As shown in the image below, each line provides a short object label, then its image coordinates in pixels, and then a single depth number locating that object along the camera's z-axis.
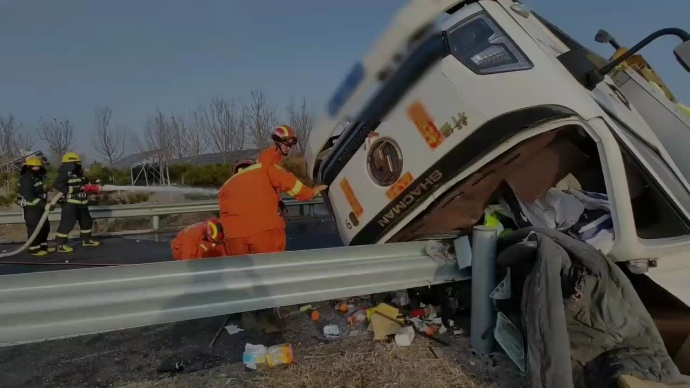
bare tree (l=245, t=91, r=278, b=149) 21.74
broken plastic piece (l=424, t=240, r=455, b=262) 2.86
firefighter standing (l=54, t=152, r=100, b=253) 7.69
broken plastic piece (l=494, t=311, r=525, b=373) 2.34
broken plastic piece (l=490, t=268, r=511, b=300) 2.50
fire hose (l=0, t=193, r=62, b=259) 6.85
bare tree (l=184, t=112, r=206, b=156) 23.66
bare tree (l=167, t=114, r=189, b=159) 22.56
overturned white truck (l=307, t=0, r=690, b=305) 2.55
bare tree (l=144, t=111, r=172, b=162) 19.38
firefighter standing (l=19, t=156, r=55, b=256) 7.71
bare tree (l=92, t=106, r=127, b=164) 23.02
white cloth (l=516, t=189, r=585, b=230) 2.98
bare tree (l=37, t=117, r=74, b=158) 22.22
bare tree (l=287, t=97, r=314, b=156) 20.12
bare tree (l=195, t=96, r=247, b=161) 23.34
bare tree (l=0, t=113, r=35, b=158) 21.83
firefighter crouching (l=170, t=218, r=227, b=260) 3.67
